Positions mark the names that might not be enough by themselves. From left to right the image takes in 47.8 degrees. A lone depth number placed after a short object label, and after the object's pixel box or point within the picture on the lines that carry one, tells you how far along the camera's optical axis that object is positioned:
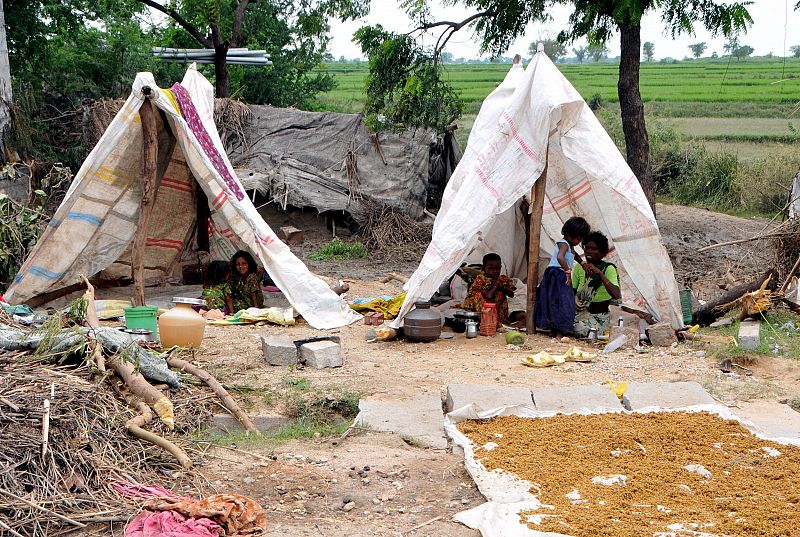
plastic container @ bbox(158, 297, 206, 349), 5.80
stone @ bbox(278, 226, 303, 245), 11.15
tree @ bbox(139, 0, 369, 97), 12.01
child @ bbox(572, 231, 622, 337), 6.50
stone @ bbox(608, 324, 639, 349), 6.09
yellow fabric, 7.23
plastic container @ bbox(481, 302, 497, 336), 6.62
